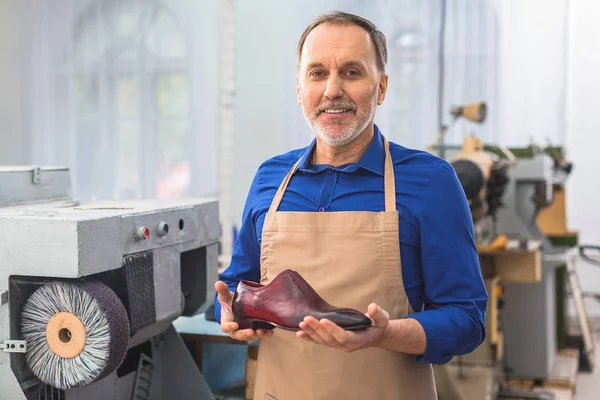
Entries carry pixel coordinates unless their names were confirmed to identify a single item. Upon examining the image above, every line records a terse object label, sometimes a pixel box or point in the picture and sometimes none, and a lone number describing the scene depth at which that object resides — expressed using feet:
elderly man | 3.81
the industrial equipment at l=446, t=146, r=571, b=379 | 12.31
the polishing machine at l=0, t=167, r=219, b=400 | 4.21
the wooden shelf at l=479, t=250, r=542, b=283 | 10.72
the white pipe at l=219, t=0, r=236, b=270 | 14.61
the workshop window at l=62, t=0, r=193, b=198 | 16.75
